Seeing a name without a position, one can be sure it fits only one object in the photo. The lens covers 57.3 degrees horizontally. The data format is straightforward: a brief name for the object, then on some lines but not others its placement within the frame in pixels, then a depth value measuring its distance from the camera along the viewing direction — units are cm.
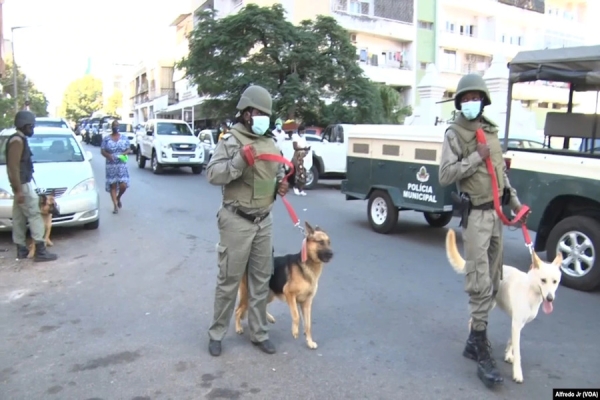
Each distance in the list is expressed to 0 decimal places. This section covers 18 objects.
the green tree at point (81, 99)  8519
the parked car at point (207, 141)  2132
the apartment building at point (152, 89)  4969
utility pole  3212
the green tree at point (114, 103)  8519
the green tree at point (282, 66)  2072
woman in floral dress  1094
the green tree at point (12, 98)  2641
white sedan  821
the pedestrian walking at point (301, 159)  1445
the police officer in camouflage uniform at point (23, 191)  677
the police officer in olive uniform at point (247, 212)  401
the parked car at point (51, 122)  1472
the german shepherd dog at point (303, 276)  427
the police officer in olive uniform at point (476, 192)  394
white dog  376
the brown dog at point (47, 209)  752
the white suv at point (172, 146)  1925
